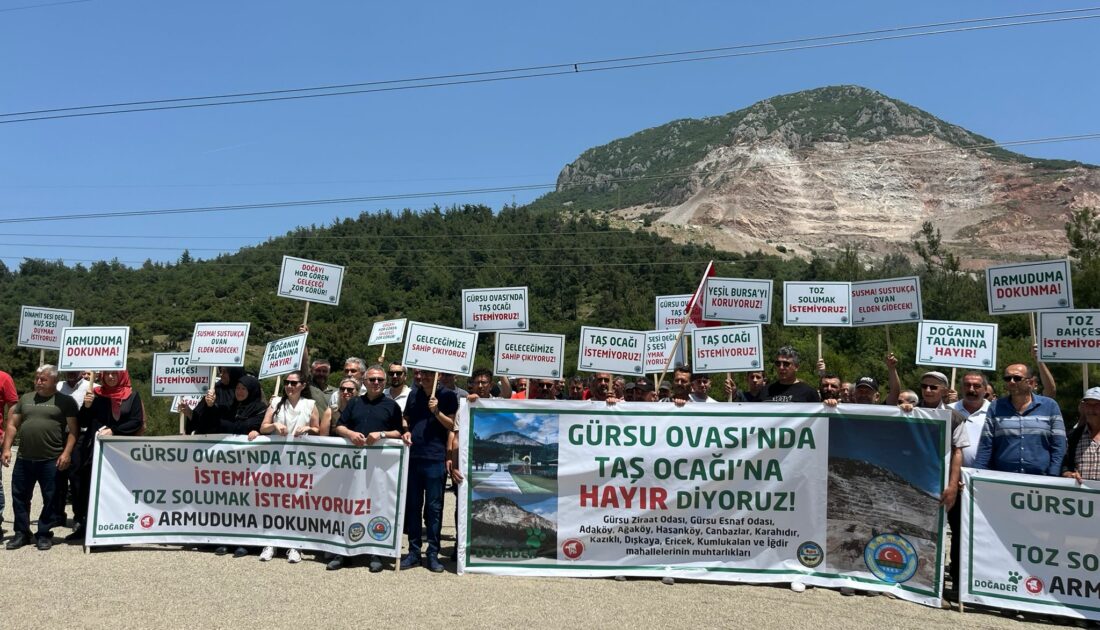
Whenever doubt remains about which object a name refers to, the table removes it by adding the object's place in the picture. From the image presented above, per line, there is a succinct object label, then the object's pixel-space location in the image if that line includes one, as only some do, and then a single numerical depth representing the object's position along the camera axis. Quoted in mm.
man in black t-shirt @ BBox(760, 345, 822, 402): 7559
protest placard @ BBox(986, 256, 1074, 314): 9117
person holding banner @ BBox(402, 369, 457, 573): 7578
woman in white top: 8047
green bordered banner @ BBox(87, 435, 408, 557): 7551
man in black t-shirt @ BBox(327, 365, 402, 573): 7582
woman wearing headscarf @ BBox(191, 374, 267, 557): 8180
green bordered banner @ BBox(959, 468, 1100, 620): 6406
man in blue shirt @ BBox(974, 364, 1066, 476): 6727
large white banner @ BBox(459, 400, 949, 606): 6867
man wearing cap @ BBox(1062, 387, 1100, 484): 6539
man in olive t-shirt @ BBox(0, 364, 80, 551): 8203
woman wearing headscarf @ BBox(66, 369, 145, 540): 8570
